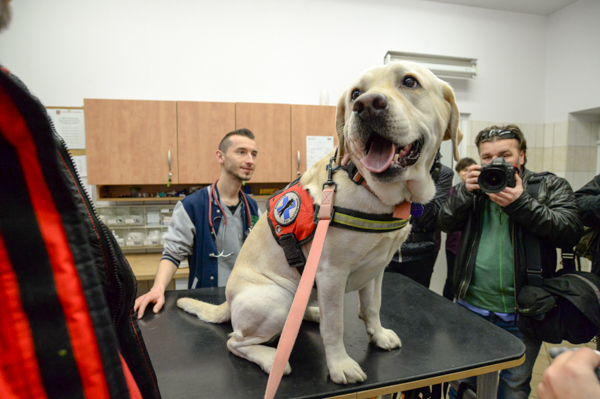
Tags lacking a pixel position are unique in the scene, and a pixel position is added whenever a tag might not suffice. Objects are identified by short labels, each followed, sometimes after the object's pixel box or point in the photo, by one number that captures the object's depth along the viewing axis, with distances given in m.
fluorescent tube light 3.98
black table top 0.95
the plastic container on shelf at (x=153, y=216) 3.66
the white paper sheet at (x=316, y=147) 3.64
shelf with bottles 3.60
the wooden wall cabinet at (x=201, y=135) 3.36
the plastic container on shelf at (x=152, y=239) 3.62
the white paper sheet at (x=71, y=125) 3.45
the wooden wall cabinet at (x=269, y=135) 3.47
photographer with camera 1.56
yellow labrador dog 0.91
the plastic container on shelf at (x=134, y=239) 3.58
